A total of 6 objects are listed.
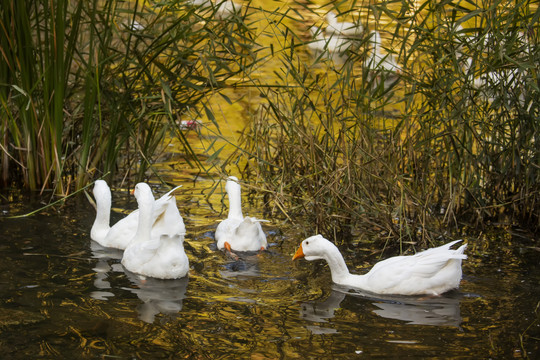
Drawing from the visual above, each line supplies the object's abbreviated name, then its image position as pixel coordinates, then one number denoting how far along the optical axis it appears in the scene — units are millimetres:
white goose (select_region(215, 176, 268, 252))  6078
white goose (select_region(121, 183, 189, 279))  5355
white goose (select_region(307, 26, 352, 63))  13916
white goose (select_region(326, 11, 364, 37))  13742
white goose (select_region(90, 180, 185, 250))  6195
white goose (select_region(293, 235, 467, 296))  5211
